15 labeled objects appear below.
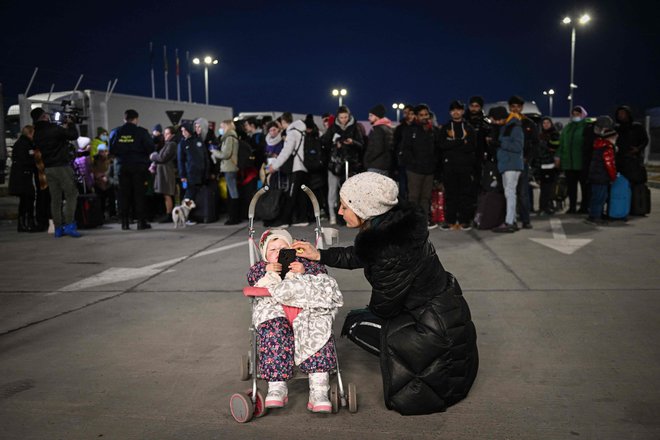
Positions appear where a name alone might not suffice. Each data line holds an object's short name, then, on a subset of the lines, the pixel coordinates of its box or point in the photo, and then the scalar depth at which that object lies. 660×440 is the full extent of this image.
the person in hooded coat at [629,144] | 11.59
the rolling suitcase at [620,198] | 11.52
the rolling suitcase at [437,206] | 11.65
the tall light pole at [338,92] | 61.62
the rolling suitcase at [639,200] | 12.41
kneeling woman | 3.78
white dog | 12.42
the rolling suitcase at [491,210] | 10.95
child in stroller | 3.90
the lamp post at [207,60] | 50.41
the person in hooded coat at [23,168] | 11.75
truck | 20.05
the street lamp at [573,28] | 33.09
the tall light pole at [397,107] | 77.89
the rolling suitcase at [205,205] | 13.16
